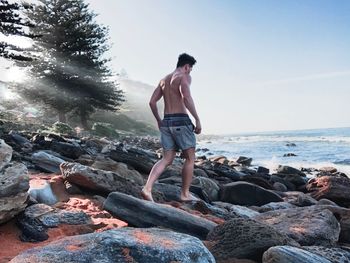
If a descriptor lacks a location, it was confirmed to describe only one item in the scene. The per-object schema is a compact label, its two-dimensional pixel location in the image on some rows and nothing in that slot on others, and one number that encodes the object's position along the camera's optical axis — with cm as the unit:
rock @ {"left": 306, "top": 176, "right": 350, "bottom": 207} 903
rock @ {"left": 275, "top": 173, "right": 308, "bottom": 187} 1227
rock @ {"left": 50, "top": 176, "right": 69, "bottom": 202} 498
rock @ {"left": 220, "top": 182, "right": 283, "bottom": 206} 786
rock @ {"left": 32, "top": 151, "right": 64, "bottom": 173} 652
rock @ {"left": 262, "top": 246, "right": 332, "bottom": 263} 285
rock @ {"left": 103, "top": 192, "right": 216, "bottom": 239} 377
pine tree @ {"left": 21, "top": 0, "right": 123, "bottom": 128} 2678
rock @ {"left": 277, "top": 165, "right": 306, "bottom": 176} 1562
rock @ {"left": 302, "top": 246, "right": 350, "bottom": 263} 326
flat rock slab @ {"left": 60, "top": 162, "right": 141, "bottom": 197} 511
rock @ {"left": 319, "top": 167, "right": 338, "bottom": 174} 1712
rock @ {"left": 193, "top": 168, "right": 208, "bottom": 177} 1078
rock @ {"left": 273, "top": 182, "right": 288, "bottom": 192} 1078
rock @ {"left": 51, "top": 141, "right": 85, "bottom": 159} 828
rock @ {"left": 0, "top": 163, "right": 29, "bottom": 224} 361
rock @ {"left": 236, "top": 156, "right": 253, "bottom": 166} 2091
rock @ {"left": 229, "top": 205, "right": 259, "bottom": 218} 608
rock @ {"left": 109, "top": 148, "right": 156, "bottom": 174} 809
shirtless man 546
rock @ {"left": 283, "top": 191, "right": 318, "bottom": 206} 816
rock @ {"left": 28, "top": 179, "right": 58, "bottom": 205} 467
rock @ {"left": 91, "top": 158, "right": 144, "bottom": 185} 658
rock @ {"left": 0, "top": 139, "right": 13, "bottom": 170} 384
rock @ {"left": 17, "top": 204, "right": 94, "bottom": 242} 360
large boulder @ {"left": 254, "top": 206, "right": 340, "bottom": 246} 431
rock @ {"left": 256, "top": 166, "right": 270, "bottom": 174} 1513
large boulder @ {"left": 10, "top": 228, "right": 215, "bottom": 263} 228
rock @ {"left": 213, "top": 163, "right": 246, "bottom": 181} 1173
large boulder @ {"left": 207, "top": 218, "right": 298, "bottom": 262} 324
